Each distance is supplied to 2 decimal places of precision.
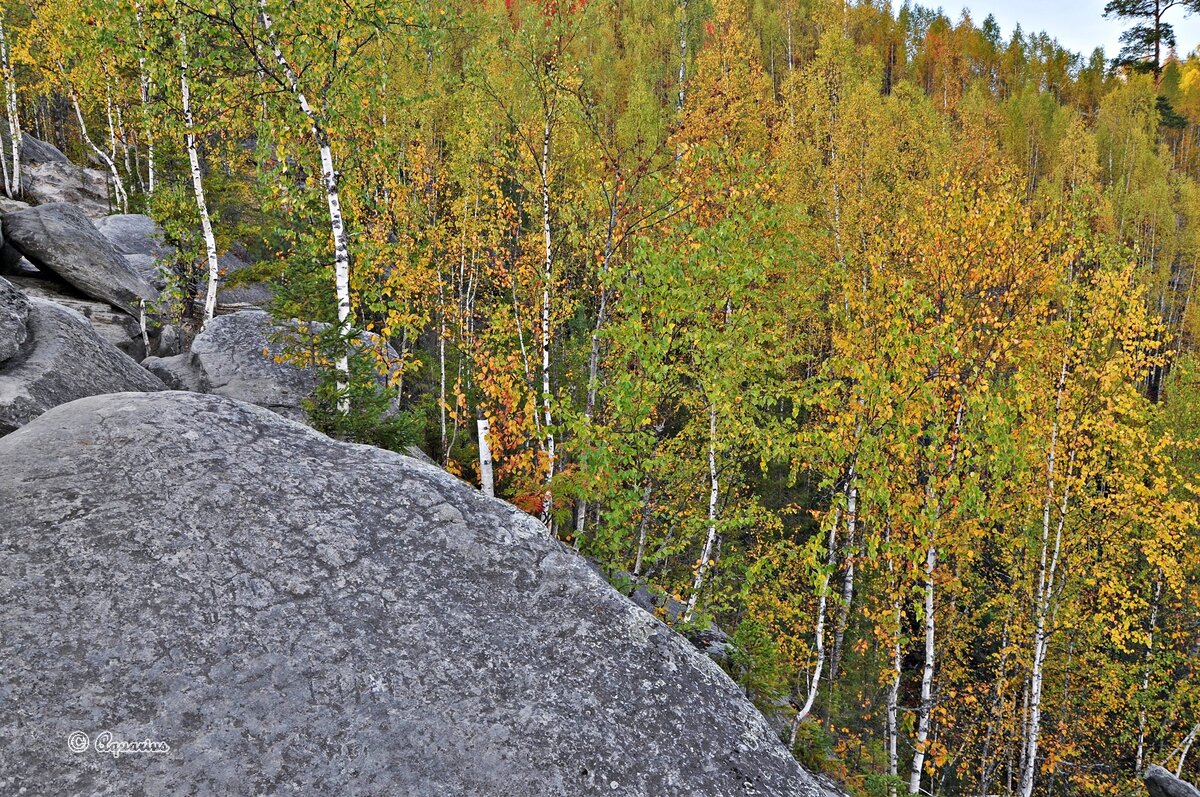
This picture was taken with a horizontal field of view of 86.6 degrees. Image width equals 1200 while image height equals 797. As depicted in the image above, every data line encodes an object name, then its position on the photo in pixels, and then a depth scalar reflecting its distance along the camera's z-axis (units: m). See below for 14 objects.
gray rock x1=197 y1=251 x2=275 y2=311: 22.23
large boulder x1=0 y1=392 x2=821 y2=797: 4.38
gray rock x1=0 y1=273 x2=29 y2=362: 8.38
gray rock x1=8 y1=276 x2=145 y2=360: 16.81
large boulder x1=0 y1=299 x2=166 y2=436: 7.83
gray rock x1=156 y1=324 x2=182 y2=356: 18.27
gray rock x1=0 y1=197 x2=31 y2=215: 24.19
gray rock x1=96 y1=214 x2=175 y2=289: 21.88
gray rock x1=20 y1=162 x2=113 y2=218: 29.12
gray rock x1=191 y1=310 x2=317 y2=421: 13.92
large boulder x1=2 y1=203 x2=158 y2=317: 17.25
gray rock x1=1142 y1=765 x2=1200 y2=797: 16.91
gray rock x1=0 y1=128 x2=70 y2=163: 30.27
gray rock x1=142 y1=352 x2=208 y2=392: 14.27
